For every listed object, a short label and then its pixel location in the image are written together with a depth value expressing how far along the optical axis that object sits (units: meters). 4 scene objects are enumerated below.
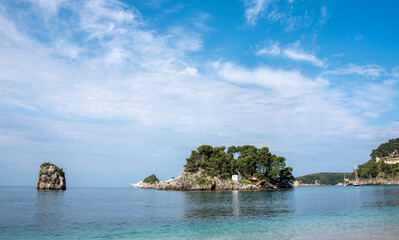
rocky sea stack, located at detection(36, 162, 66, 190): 130.12
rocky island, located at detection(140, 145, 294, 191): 133.75
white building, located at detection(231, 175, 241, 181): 138.25
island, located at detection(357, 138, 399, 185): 191.25
